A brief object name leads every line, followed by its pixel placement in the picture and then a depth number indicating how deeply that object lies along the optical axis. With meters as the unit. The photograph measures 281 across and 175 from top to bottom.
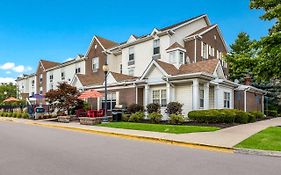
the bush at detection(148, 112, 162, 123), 21.19
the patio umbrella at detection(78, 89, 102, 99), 24.78
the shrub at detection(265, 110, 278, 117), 34.80
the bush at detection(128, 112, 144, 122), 22.61
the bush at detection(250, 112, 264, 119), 26.91
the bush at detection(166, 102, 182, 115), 21.33
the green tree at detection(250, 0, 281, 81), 14.55
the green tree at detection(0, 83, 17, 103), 63.22
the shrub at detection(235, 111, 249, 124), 20.62
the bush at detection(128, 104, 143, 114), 24.17
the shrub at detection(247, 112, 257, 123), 22.77
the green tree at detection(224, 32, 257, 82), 15.98
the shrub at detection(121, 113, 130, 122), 23.50
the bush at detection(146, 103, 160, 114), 22.86
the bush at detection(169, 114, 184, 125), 19.66
